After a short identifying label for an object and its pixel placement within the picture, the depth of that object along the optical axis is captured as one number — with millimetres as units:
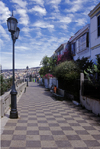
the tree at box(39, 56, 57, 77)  22265
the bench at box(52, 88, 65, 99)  10998
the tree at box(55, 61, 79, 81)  9676
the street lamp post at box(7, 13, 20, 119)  5341
